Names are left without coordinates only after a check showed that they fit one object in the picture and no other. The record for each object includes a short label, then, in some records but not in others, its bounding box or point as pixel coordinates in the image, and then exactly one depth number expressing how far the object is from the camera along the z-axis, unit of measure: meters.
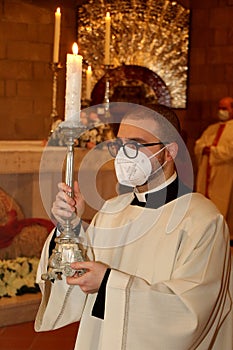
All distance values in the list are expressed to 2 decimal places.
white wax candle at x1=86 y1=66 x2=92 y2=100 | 5.07
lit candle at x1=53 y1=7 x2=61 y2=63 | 4.74
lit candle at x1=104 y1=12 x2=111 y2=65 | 4.72
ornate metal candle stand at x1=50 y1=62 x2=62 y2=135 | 4.85
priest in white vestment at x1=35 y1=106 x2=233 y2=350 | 2.05
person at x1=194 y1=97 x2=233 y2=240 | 7.64
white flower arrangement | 4.66
